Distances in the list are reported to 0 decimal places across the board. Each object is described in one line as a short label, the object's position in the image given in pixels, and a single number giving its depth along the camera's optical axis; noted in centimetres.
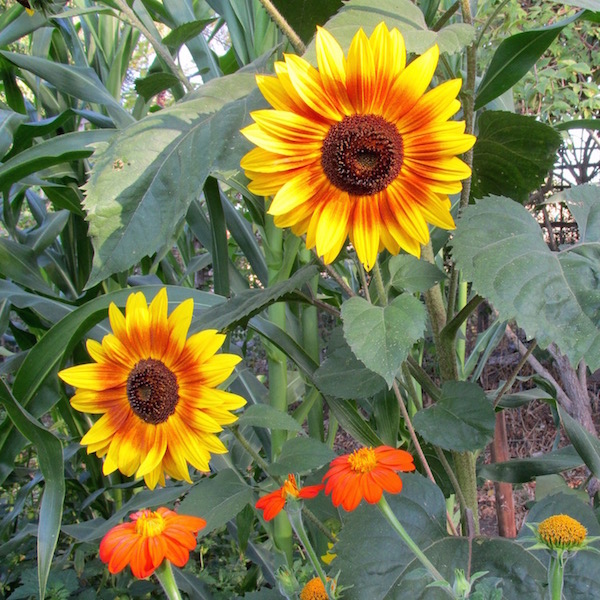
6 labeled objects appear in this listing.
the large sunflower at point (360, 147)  46
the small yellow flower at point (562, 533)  38
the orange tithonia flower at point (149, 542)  39
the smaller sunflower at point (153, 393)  57
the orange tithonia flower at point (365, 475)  44
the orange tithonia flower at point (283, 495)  49
